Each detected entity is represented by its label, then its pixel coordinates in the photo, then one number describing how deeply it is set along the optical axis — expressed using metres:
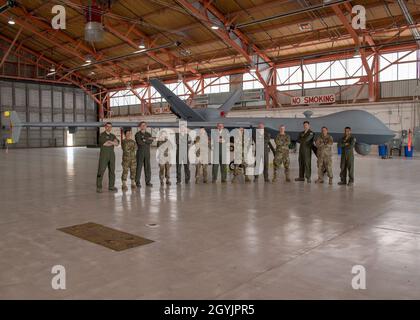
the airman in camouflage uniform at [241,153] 11.04
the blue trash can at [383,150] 22.23
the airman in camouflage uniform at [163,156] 10.22
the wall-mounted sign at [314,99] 26.14
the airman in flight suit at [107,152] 8.87
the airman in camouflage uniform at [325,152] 10.23
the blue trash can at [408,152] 22.34
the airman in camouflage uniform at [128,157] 9.38
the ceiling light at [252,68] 25.70
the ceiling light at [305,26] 22.64
